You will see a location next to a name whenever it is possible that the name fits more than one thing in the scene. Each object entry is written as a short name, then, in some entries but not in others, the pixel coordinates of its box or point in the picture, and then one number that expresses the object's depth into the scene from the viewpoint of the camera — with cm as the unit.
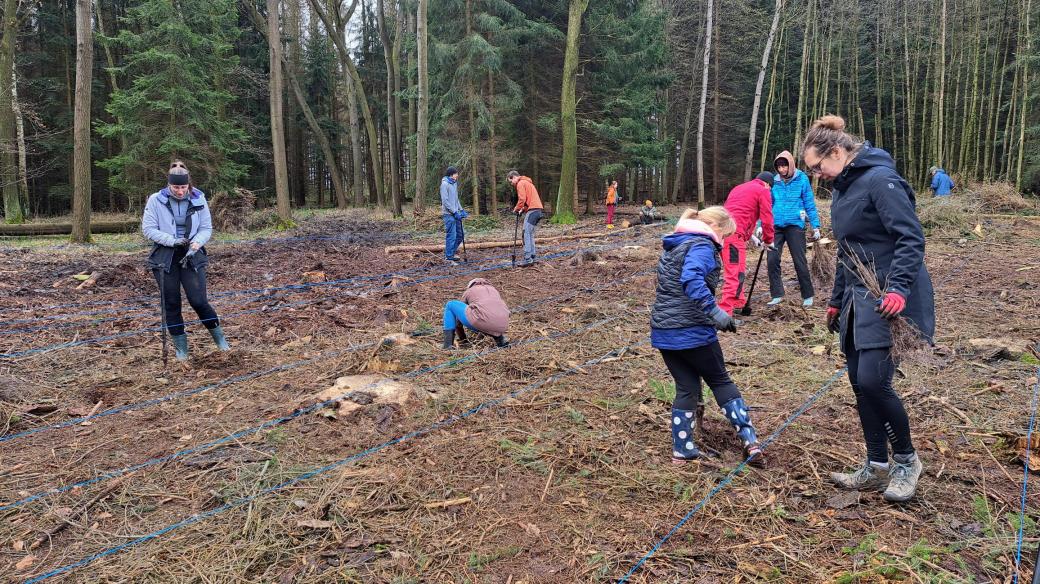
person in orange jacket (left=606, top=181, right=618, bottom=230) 1850
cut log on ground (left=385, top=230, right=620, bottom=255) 1268
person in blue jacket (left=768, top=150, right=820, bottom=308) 706
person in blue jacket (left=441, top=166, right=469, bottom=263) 1076
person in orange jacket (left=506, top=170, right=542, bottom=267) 1088
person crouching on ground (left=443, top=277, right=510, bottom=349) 549
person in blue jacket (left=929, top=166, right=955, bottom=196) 1513
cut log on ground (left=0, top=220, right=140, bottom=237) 1673
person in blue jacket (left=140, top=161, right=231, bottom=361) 540
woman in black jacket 278
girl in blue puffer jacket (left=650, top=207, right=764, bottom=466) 334
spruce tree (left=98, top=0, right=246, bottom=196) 1895
